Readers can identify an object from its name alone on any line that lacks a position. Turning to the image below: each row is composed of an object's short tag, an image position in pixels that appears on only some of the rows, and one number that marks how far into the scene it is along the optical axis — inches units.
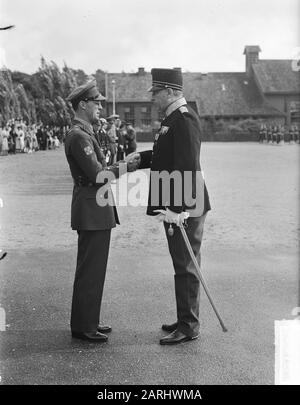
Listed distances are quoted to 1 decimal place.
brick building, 2802.7
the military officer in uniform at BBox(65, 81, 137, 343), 182.4
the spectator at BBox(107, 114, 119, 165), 737.3
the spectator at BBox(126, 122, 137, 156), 909.2
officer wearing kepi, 177.3
